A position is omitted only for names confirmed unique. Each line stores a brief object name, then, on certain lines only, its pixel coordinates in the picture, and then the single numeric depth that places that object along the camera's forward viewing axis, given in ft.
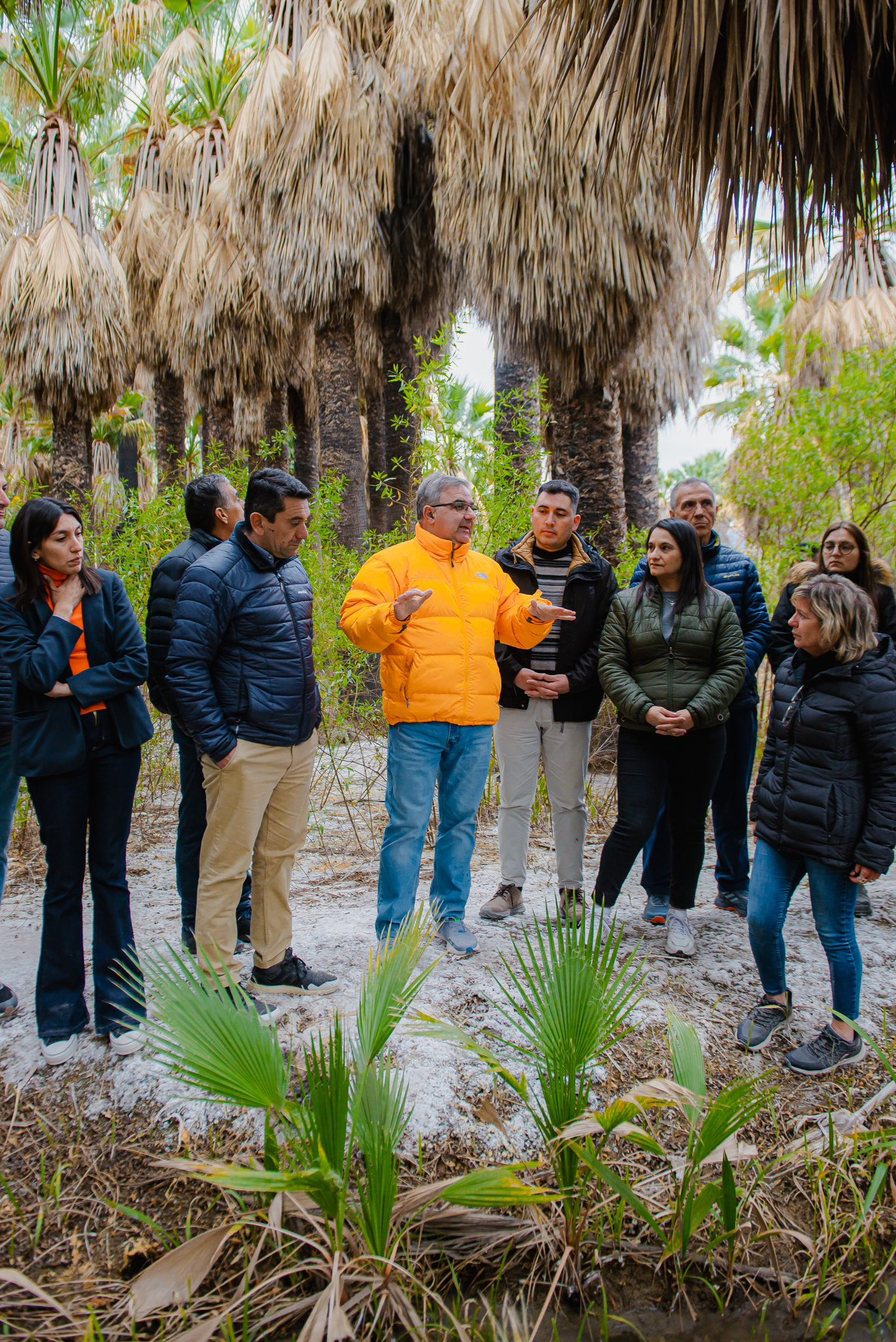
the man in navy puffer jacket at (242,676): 9.74
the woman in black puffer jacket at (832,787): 9.38
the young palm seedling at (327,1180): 6.29
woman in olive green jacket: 12.19
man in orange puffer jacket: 11.62
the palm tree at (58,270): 28.48
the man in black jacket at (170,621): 11.27
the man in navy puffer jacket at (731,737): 13.37
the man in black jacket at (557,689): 13.17
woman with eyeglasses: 13.25
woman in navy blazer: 9.44
